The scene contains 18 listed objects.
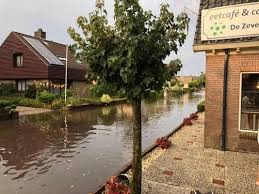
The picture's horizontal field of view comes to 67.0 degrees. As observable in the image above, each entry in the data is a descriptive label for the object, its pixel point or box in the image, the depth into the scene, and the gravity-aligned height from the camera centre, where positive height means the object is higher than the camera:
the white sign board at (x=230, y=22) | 6.70 +2.47
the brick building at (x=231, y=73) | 6.82 +0.67
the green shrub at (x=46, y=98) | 18.83 -0.81
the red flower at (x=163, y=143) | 7.31 -1.99
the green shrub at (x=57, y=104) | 17.91 -1.33
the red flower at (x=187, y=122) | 11.48 -1.84
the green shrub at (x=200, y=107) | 16.85 -1.45
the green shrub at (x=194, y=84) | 59.46 +2.08
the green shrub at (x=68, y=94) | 20.78 -0.46
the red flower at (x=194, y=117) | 13.01 -1.73
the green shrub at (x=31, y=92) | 20.75 -0.27
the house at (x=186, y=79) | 60.19 +4.71
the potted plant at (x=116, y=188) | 3.79 -1.91
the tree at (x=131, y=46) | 3.56 +0.84
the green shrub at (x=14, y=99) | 19.59 -0.98
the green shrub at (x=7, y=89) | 22.80 +0.04
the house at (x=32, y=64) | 22.05 +3.02
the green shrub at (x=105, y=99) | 21.96 -1.07
